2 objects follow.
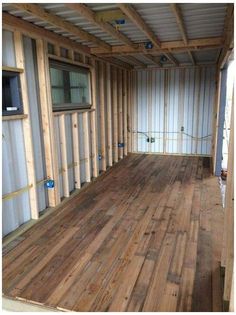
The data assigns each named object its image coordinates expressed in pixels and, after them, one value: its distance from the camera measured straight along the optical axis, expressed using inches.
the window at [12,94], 129.9
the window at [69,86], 166.6
